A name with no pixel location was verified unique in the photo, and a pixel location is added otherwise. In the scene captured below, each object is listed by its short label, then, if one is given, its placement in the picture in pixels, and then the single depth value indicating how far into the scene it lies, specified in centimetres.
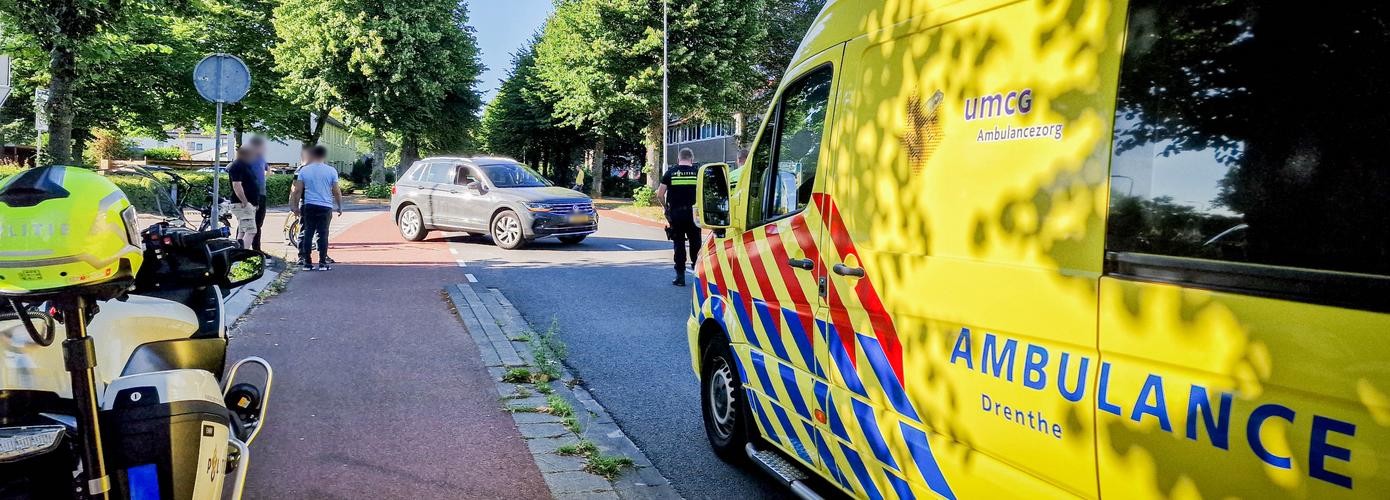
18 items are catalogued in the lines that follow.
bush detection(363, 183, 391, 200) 4219
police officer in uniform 1191
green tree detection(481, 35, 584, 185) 5106
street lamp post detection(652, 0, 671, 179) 3032
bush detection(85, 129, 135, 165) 4109
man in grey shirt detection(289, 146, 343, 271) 1234
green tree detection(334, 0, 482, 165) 3900
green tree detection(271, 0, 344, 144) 3866
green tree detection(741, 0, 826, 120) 4116
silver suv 1666
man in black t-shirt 1174
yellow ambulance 178
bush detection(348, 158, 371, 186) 6550
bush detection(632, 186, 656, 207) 3562
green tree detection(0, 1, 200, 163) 3247
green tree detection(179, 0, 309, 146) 4066
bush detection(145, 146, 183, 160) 5448
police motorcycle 241
